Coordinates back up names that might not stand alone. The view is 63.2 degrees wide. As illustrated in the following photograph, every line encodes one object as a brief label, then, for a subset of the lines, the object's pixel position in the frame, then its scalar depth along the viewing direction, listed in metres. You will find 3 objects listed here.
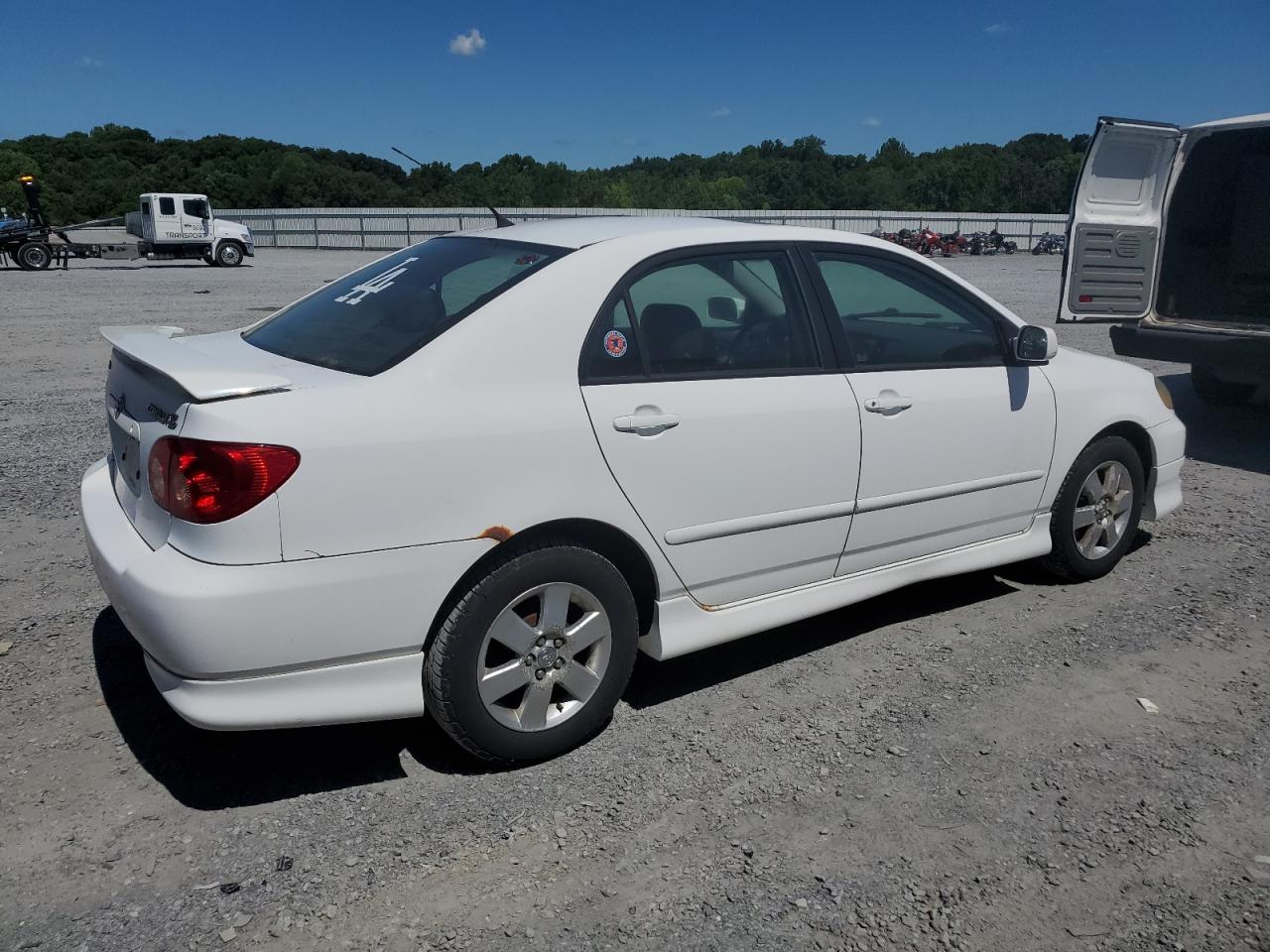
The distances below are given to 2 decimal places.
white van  8.05
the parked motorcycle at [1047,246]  50.12
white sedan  2.70
